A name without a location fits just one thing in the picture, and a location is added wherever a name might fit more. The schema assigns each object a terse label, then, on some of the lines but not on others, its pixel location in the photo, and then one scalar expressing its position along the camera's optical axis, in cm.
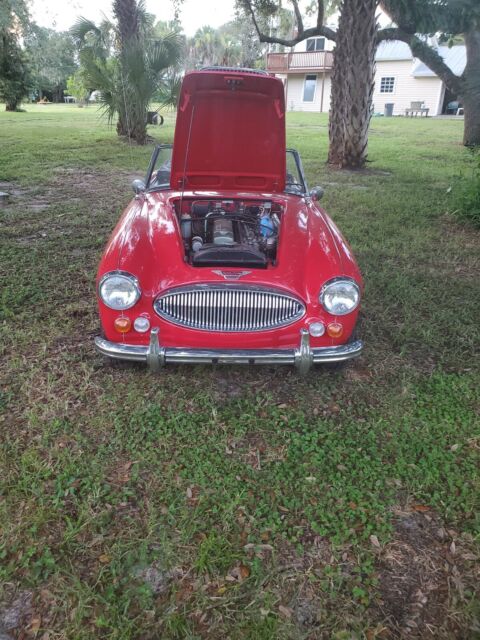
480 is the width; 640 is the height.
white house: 2962
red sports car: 258
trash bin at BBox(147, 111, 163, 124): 1220
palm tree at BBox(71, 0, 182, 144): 1088
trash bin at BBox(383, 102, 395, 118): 3077
